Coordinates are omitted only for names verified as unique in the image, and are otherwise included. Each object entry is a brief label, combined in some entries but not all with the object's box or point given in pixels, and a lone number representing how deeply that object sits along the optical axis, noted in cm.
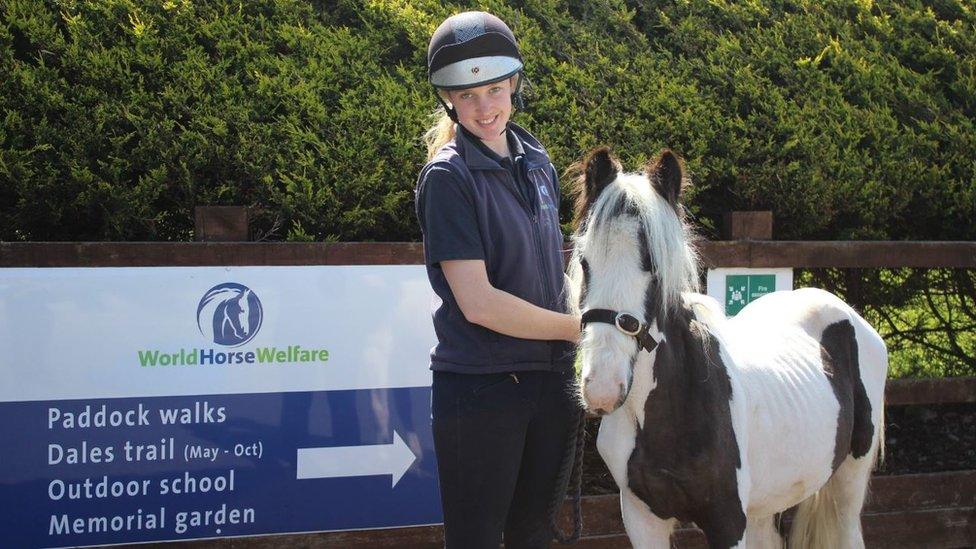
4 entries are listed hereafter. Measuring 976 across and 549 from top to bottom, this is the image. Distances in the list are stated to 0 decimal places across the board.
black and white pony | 246
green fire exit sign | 445
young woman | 235
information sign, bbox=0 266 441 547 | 354
